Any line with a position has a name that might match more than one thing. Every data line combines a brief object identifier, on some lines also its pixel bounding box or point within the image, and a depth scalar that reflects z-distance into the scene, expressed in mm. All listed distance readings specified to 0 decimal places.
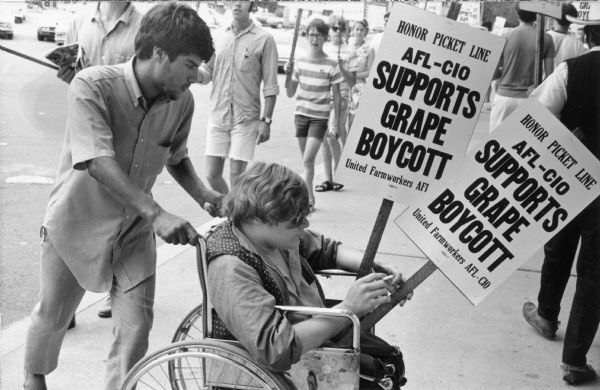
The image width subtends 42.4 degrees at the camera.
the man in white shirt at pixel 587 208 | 3668
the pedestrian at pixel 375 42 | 8950
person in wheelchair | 2373
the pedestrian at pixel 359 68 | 8844
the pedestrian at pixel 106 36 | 4422
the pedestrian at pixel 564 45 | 8109
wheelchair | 2416
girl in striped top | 7371
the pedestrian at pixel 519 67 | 7688
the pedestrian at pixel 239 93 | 5977
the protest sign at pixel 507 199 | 2578
